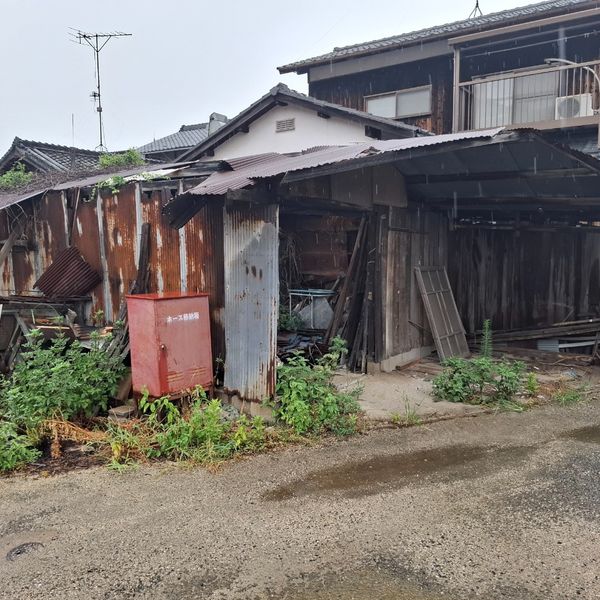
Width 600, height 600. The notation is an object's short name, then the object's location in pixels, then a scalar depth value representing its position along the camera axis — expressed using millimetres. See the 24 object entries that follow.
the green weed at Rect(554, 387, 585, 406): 6195
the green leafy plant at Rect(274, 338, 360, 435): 5141
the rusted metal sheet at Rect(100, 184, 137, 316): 6988
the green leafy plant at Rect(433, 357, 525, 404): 6078
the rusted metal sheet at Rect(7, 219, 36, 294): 8297
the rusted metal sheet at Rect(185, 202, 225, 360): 6012
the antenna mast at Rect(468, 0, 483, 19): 19031
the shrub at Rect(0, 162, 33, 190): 10312
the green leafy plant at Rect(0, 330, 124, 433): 5324
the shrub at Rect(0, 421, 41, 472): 4559
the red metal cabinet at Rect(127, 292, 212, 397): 5395
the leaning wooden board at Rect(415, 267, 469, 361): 8039
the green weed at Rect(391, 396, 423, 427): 5484
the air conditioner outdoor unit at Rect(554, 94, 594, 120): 10484
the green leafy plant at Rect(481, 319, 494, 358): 7264
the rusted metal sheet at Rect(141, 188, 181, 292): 6508
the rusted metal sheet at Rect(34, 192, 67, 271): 7855
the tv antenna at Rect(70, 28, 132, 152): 19062
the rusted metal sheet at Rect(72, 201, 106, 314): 7449
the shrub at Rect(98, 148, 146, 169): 11999
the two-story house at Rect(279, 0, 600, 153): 10445
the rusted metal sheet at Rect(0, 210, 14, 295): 8680
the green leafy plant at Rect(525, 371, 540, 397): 6396
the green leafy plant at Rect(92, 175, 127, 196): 7031
